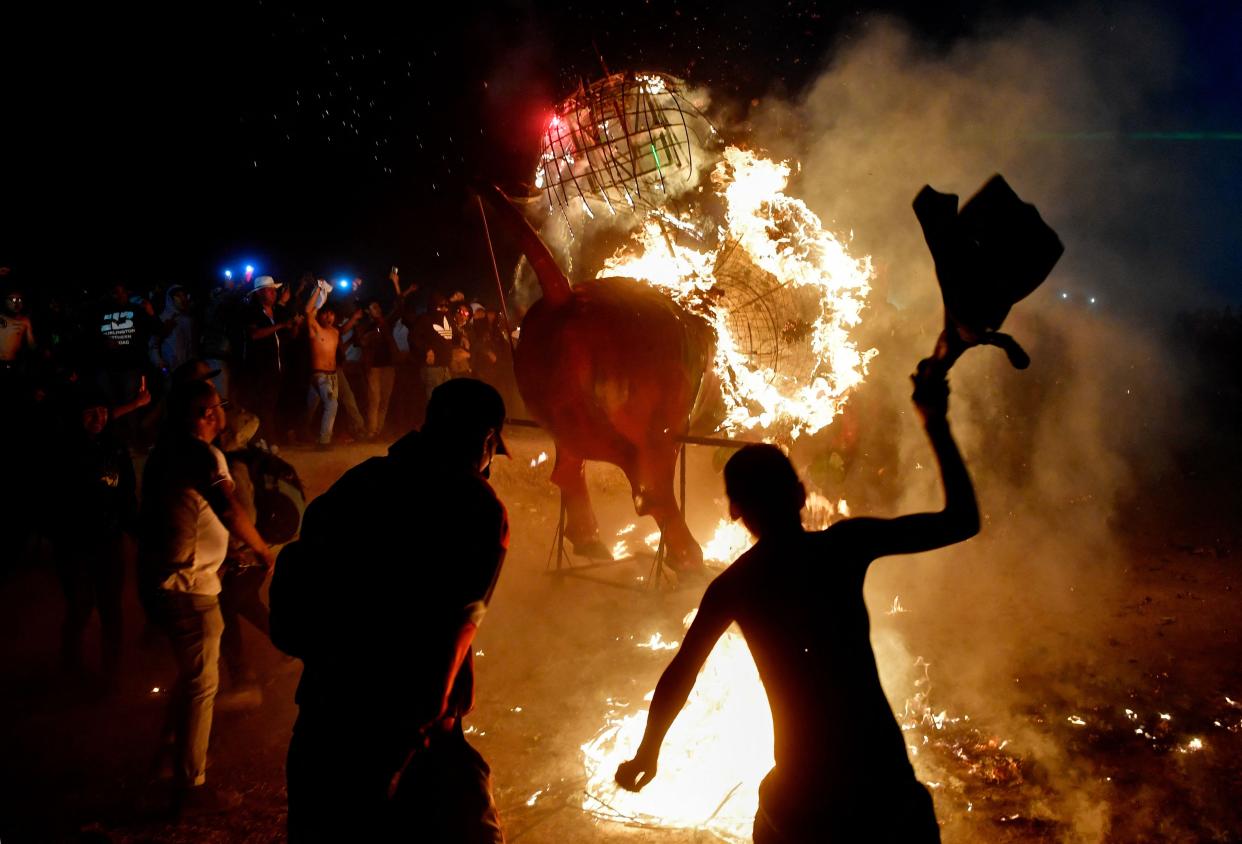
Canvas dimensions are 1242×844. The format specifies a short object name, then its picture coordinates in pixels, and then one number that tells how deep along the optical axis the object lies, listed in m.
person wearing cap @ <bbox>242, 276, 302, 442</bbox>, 9.84
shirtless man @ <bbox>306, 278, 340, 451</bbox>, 10.25
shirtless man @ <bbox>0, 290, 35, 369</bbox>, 9.12
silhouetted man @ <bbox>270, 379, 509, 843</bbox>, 2.24
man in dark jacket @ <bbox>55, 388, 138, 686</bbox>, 5.37
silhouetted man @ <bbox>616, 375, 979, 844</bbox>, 2.18
